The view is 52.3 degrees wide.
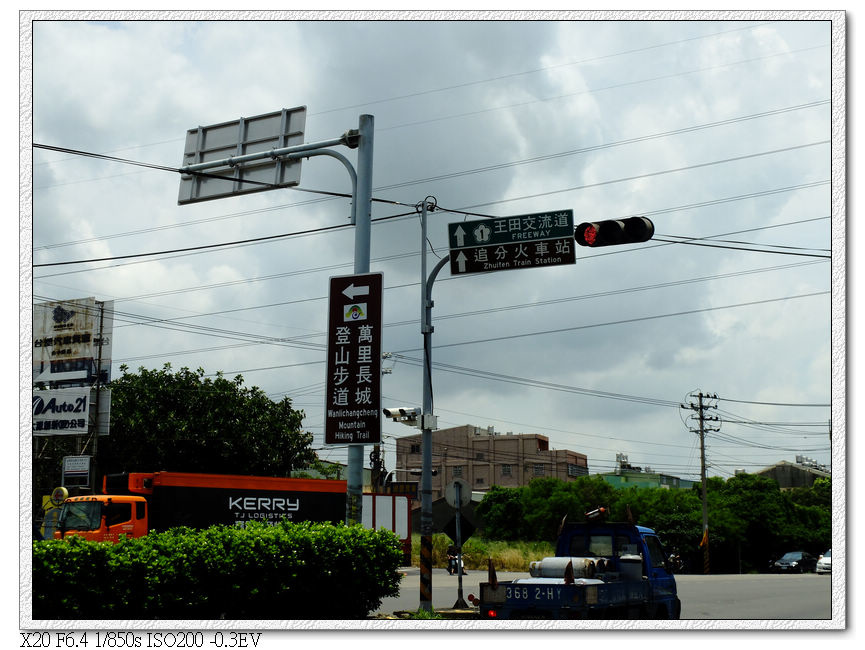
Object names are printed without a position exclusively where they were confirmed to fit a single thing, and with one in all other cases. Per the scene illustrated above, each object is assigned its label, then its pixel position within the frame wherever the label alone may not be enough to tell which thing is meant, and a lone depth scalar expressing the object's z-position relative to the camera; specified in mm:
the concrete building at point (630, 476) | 95562
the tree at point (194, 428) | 40281
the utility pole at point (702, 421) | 56500
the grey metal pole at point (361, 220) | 13102
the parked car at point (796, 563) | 50000
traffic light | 12195
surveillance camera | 17406
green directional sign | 13859
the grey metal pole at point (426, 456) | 16312
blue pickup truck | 11555
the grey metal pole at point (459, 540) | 17228
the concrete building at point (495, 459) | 86163
